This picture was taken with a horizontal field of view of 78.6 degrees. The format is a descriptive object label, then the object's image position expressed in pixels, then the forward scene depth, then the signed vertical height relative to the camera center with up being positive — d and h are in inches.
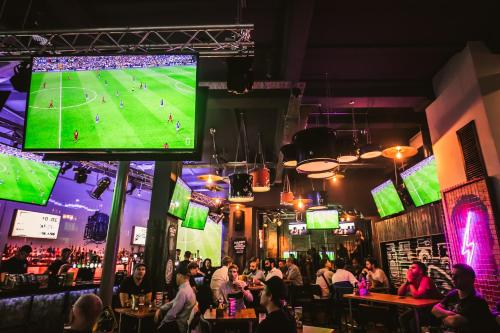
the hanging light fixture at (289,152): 212.8 +71.3
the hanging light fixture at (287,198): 372.8 +70.5
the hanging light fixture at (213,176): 312.8 +80.5
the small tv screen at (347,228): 738.3 +70.2
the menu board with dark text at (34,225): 366.3 +39.9
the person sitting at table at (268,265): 474.0 -10.2
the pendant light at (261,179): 257.6 +64.0
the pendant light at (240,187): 251.4 +56.4
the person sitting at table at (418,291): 231.1 -24.2
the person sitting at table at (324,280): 357.9 -25.0
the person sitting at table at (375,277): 324.2 -19.1
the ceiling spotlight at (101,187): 432.5 +96.7
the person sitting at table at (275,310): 107.7 -18.6
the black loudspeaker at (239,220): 562.9 +67.5
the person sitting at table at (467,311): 127.7 -21.7
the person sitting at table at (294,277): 400.2 -23.7
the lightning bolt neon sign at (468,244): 183.2 +8.5
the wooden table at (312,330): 139.1 -32.1
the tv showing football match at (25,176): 216.7 +58.2
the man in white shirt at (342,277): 325.3 -19.2
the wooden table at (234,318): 175.6 -33.3
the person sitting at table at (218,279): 276.5 -18.3
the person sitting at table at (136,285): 221.8 -19.2
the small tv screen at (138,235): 545.0 +39.5
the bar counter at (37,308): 215.0 -37.2
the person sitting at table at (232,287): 231.8 -21.4
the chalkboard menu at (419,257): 275.6 +1.4
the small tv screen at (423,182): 254.1 +65.6
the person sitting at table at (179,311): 173.9 -29.7
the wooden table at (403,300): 209.0 -30.0
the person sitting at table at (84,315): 101.6 -18.3
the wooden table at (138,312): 186.3 -32.8
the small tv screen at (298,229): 838.5 +77.1
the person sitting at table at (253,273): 384.8 -19.8
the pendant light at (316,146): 162.4 +58.1
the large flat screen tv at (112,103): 119.2 +59.6
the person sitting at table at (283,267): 470.3 -13.0
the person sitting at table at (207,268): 450.0 -14.5
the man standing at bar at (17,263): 276.2 -4.8
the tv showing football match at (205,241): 632.4 +35.6
